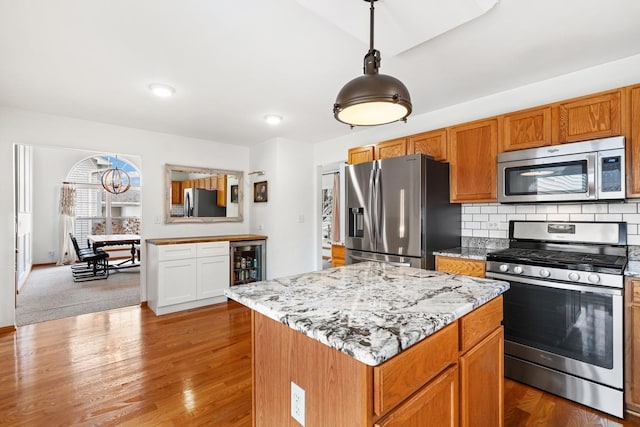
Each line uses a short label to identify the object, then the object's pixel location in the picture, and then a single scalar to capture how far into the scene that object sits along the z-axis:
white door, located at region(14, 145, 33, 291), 5.32
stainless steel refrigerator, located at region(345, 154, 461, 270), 2.79
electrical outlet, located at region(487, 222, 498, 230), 2.94
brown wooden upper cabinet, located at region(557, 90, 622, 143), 2.11
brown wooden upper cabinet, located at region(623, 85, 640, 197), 2.02
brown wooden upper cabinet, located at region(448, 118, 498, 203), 2.71
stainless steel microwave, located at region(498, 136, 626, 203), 2.09
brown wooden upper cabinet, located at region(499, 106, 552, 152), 2.41
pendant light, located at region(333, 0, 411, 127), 1.25
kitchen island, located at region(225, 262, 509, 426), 0.86
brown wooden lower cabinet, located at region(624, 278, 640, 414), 1.84
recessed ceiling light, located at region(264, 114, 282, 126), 3.53
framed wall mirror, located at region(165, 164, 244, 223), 4.38
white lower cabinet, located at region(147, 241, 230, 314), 3.71
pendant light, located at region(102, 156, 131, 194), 6.42
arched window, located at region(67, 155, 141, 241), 7.48
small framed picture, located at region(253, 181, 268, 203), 4.73
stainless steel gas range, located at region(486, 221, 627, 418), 1.89
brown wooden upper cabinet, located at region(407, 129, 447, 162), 3.04
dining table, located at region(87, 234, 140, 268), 6.00
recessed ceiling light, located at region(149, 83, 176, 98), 2.68
